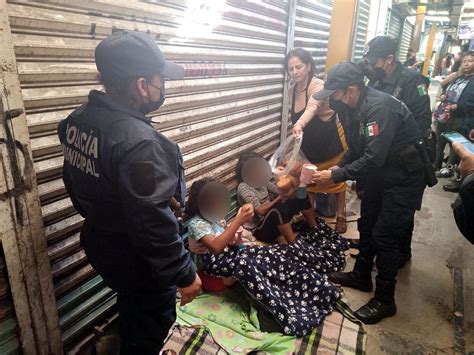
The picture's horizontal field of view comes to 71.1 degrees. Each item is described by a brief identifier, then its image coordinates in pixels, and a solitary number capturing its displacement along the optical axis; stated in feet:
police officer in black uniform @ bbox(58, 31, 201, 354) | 4.81
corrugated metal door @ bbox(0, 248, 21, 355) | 5.95
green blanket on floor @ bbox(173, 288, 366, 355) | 8.39
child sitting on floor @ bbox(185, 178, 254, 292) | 8.80
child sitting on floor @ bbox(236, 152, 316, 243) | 12.70
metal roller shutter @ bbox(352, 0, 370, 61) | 23.43
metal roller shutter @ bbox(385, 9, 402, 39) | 35.94
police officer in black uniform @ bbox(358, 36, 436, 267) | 12.59
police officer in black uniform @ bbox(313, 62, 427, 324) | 8.72
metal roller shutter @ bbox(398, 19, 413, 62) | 45.54
